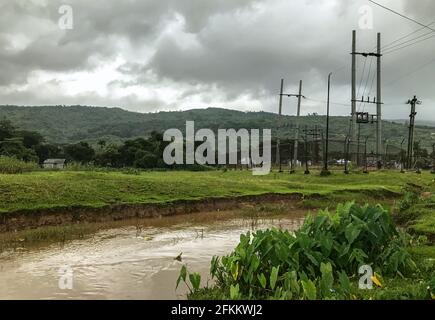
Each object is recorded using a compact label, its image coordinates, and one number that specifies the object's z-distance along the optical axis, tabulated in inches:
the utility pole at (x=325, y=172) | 1660.7
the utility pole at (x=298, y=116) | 1956.2
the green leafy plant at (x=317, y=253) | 321.4
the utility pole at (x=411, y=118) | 2055.2
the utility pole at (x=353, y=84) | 1798.7
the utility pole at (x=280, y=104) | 2181.1
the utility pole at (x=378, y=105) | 1850.4
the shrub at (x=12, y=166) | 1119.0
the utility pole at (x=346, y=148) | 1724.2
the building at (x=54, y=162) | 2461.9
